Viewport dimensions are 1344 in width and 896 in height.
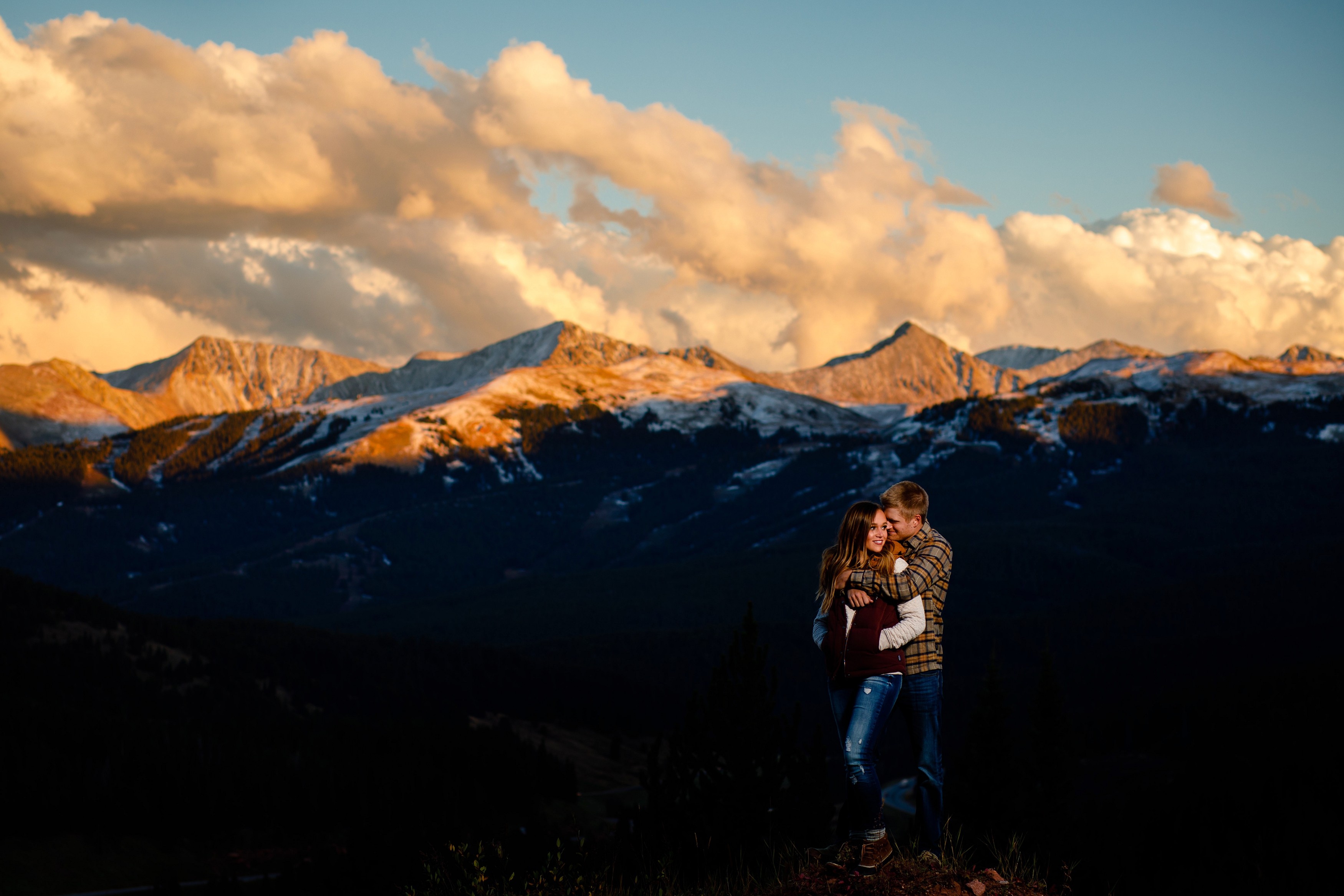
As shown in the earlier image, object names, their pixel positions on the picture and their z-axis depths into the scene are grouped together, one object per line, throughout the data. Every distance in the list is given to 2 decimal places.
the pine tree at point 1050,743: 132.75
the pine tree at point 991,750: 123.38
